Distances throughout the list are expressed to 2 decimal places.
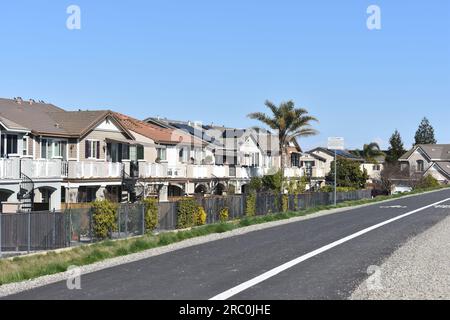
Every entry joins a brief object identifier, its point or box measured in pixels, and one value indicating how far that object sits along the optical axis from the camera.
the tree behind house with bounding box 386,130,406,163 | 129.90
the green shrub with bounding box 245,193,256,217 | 36.81
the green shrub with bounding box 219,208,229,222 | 33.69
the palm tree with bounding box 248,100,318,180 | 57.28
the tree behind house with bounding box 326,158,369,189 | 75.75
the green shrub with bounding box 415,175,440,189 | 90.50
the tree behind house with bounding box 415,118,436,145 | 163.50
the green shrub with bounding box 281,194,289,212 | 41.53
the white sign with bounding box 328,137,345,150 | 48.47
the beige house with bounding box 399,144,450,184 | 116.88
